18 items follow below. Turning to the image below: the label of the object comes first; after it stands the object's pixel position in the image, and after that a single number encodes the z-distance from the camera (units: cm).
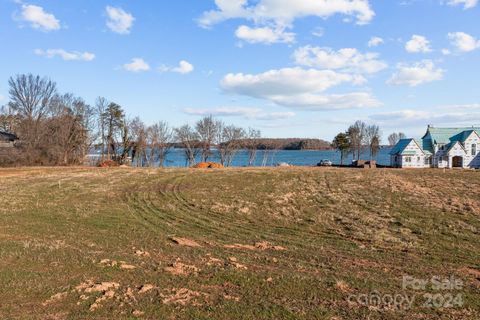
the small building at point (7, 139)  5400
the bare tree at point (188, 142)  7919
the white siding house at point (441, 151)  5988
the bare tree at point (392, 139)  13873
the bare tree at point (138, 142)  7475
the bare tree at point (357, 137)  8331
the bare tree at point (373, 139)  8812
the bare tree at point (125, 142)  7381
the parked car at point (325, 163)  6100
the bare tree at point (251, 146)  8331
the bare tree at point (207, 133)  7912
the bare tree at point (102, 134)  7356
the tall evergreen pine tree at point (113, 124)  7331
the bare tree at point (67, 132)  5964
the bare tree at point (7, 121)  7155
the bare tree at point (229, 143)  8000
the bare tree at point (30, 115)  5672
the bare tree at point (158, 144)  7938
